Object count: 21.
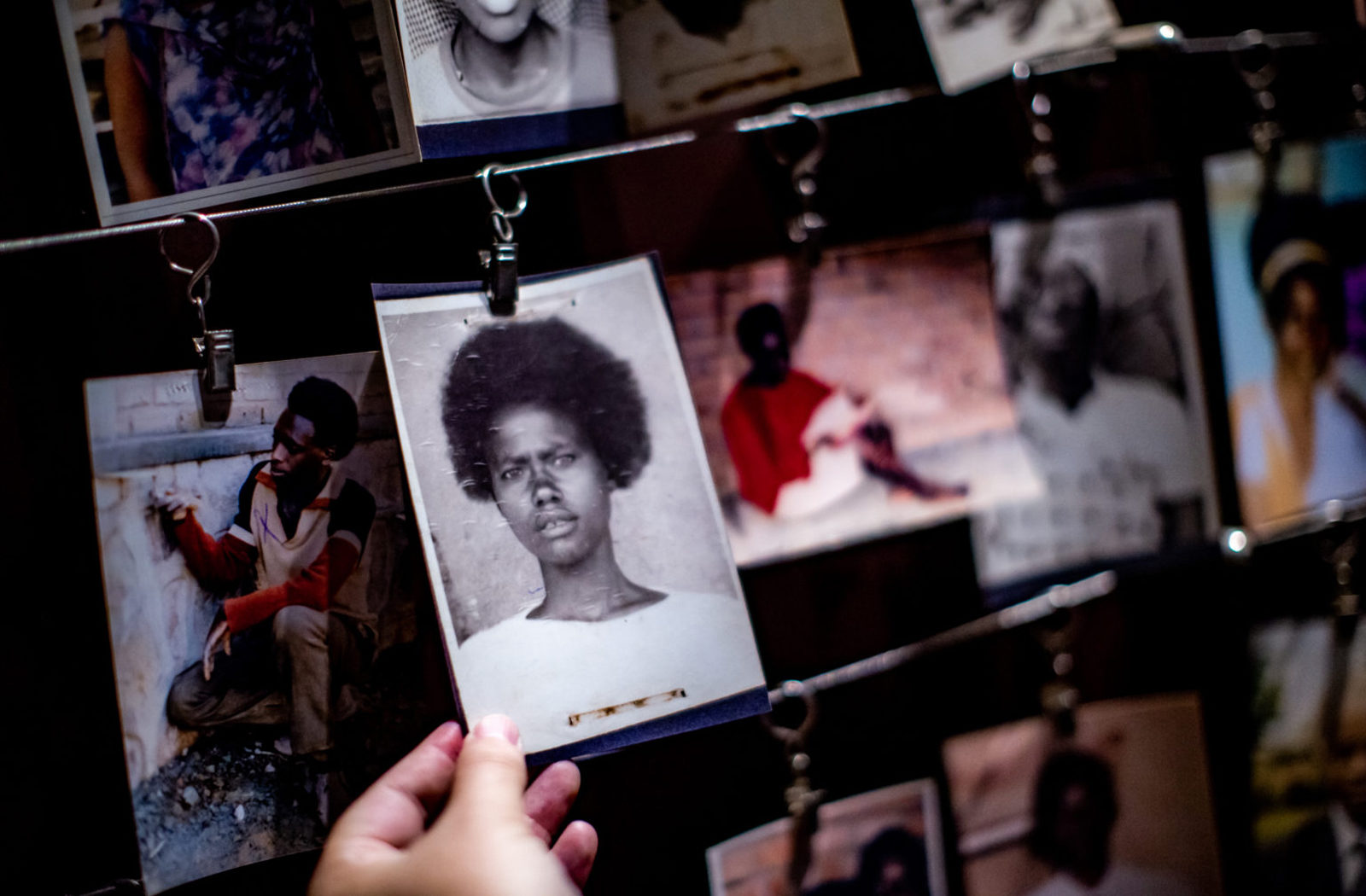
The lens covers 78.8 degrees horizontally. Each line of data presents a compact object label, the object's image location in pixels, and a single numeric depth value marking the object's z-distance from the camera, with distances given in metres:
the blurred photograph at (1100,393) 0.76
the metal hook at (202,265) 0.55
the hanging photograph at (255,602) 0.54
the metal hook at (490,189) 0.59
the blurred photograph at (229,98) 0.57
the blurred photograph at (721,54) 0.67
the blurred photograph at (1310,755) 0.86
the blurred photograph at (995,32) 0.72
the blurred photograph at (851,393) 0.68
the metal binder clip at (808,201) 0.69
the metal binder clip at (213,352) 0.54
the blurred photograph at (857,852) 0.68
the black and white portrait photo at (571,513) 0.57
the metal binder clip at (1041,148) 0.76
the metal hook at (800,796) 0.69
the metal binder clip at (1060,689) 0.78
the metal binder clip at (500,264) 0.59
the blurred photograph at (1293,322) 0.81
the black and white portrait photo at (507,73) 0.59
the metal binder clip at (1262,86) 0.81
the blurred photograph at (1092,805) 0.77
